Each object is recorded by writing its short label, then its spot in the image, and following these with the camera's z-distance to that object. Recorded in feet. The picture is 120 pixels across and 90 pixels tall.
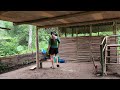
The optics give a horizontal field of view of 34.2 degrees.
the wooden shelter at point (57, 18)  18.38
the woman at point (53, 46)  31.27
